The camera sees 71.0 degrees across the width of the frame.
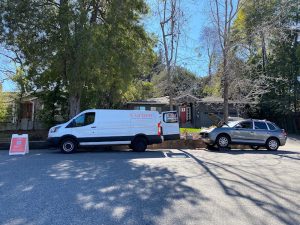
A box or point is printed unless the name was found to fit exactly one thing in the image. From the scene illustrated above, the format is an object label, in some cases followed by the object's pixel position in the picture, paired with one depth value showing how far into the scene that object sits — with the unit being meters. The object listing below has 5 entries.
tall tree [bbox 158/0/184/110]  12.97
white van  9.80
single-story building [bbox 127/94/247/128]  23.62
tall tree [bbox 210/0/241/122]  13.00
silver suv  11.44
